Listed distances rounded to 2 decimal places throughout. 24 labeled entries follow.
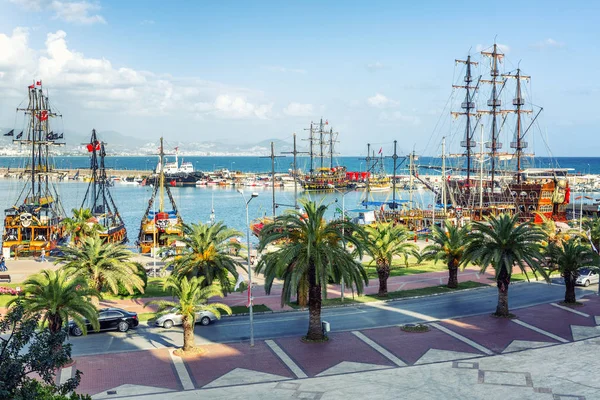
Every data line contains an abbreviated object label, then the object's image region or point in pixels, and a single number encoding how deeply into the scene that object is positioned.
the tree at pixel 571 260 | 35.91
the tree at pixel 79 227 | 48.47
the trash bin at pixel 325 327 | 29.47
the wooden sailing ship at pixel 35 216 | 57.91
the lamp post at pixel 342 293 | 36.75
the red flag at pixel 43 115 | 67.44
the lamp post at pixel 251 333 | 28.17
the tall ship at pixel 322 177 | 156.62
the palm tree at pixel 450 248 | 40.66
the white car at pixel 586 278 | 43.03
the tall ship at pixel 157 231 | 60.66
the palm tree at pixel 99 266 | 33.09
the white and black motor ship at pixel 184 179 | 194.06
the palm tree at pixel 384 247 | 38.38
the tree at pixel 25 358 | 14.23
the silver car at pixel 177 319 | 31.64
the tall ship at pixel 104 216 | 65.69
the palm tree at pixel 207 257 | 33.91
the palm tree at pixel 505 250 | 32.88
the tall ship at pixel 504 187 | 79.19
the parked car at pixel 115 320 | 30.58
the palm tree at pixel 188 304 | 27.02
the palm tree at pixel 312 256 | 28.52
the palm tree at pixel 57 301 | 25.59
